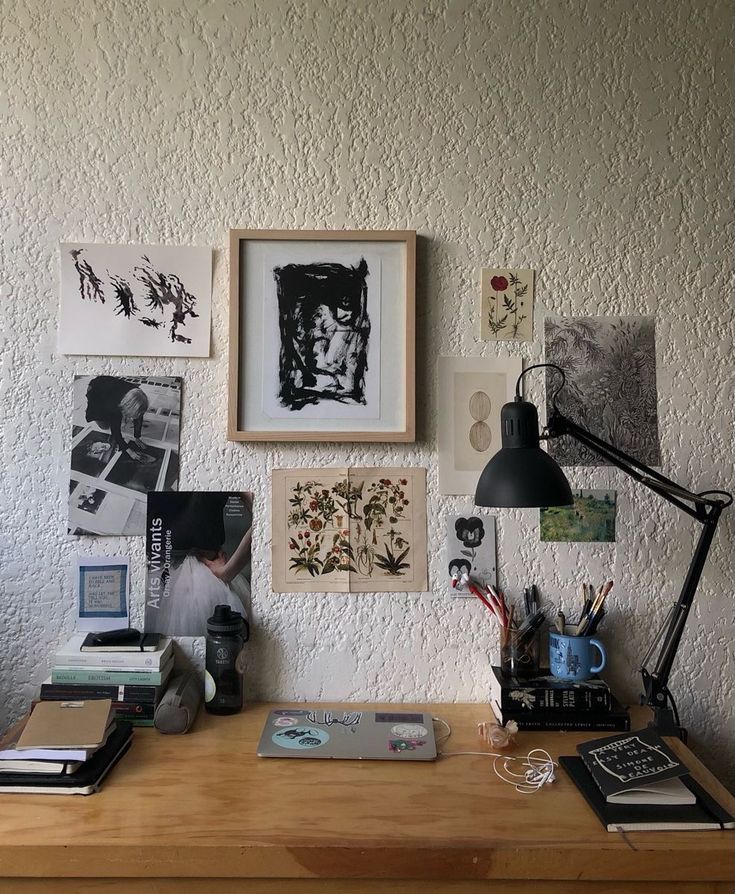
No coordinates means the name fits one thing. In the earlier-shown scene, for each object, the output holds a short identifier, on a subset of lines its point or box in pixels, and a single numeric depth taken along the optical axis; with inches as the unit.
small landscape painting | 49.9
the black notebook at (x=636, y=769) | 35.3
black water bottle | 46.6
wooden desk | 32.1
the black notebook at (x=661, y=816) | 33.6
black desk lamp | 40.1
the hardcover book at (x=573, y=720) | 44.0
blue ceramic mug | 46.1
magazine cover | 49.6
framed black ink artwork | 49.3
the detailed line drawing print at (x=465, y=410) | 49.8
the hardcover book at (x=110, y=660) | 45.3
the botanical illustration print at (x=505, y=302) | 49.6
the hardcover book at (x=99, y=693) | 44.7
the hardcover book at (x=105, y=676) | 45.0
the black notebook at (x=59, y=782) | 36.4
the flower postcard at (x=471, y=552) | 49.7
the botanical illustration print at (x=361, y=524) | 49.8
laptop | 40.9
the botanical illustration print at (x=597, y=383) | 49.8
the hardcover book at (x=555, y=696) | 44.2
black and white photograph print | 49.4
